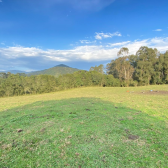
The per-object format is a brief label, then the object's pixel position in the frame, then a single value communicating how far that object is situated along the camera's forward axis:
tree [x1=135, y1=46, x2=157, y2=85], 40.19
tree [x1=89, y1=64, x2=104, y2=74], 58.56
